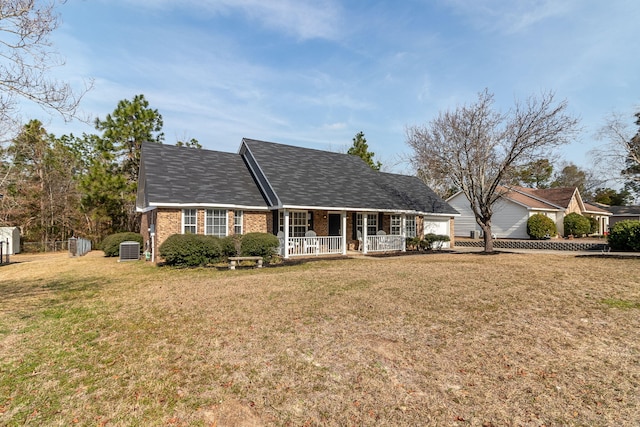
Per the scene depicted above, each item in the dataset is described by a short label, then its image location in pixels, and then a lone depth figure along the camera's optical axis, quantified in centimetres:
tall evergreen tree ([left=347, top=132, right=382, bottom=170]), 3628
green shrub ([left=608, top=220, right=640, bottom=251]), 1846
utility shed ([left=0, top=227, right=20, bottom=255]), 2477
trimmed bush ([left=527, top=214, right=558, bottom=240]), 2944
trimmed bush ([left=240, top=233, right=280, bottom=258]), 1517
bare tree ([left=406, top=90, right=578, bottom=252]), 1794
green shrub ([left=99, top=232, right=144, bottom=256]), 2009
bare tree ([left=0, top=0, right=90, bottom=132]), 813
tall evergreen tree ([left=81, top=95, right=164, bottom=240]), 2470
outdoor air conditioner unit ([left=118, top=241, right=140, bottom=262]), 1814
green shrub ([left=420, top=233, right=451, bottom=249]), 2305
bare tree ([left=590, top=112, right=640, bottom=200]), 2097
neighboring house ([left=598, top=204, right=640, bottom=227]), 4309
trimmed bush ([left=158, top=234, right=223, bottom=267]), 1387
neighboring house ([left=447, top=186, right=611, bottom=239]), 3155
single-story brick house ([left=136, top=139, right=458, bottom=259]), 1658
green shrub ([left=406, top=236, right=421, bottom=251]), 2223
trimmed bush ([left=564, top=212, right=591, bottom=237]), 3197
